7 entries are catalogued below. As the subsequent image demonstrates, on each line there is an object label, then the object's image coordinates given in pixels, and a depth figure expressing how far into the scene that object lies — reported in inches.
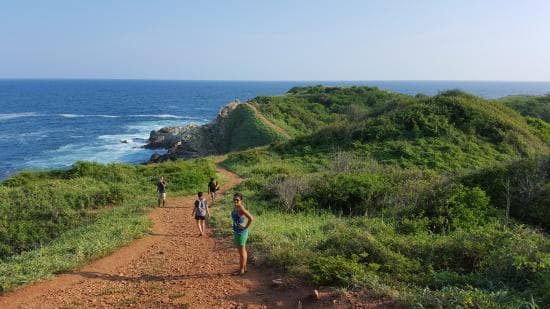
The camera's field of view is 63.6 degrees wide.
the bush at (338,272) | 322.3
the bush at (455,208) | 499.8
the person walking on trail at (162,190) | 700.0
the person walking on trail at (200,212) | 532.4
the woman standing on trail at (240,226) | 375.2
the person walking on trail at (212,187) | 740.6
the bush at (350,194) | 650.2
